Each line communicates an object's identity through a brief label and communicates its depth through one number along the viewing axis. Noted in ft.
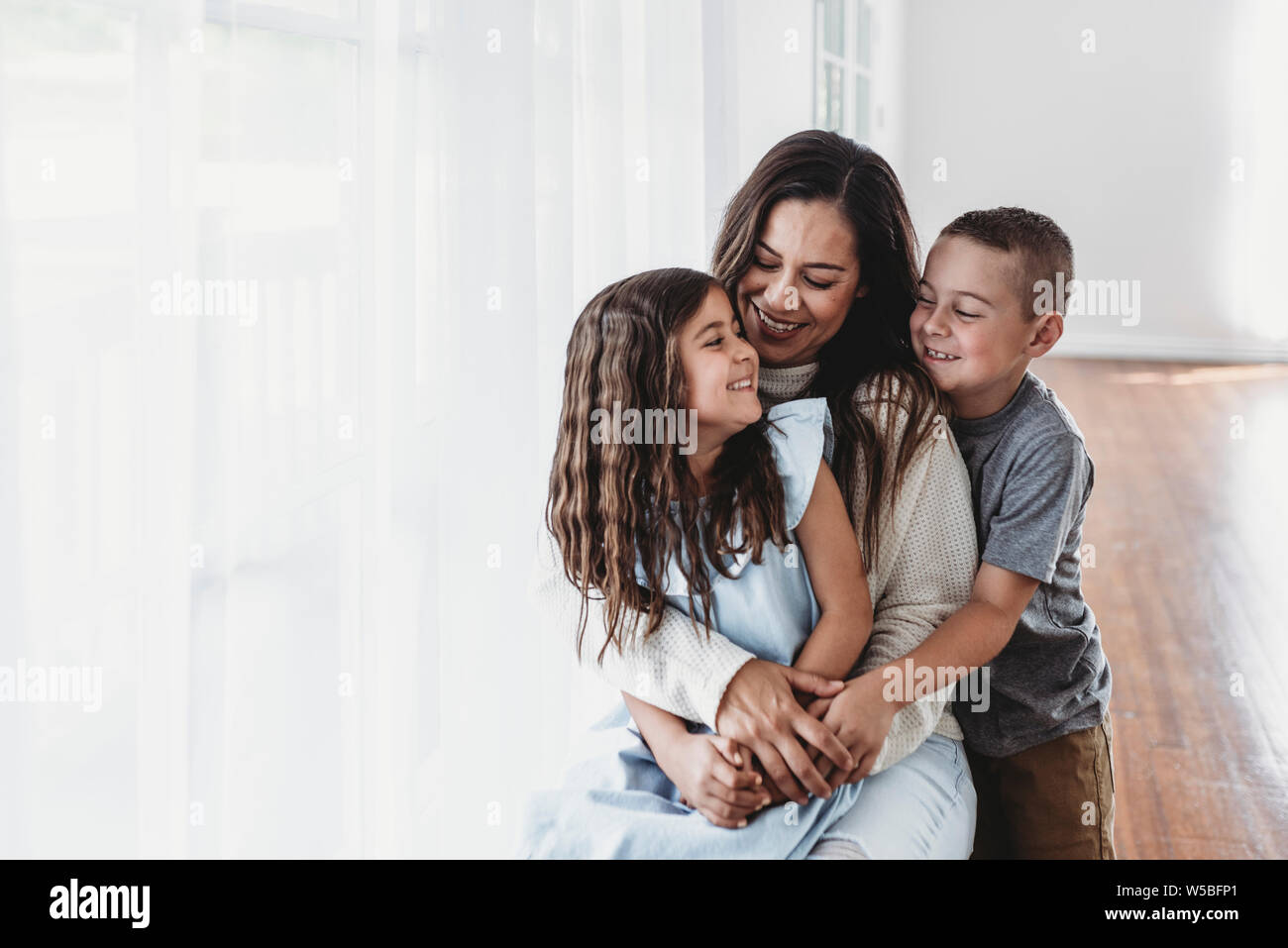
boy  3.98
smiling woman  3.65
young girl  3.65
